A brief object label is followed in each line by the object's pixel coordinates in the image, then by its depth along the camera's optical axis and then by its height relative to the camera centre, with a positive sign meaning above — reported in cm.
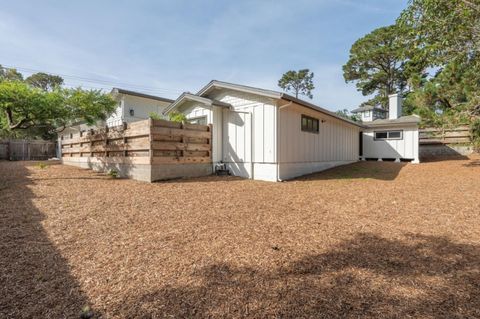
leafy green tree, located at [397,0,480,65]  677 +367
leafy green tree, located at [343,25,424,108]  2794 +1063
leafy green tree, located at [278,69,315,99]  4169 +1259
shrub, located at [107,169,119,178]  909 -64
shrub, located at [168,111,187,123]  1052 +168
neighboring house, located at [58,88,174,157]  1895 +417
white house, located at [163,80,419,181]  923 +108
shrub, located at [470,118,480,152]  1158 +98
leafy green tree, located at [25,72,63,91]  3997 +1284
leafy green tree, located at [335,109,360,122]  4176 +745
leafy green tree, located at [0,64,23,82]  2975 +1051
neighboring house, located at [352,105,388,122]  2267 +388
